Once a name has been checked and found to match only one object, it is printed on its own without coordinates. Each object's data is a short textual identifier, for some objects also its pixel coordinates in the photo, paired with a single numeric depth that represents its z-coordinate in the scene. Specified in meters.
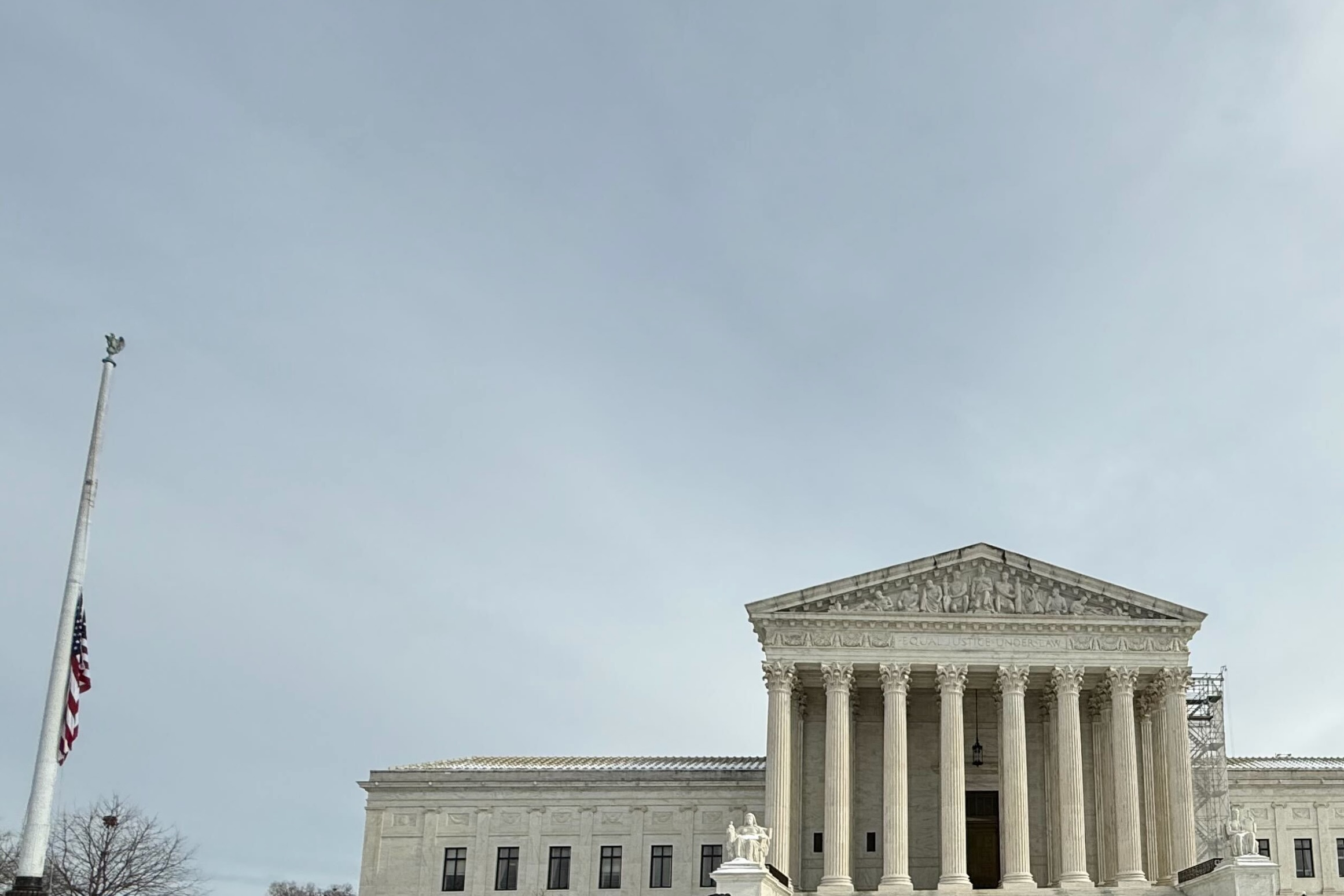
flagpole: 24.58
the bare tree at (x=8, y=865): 62.44
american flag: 26.77
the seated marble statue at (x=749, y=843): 42.03
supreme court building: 50.12
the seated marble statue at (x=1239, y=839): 43.00
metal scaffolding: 55.69
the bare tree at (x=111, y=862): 60.78
